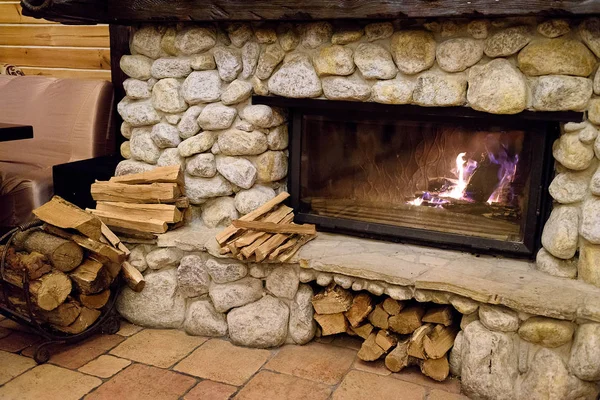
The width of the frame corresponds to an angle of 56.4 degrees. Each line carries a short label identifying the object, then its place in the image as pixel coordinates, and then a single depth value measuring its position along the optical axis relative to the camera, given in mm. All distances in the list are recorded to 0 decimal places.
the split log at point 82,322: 2381
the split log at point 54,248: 2295
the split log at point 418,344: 2205
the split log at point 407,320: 2279
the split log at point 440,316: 2236
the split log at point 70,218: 2332
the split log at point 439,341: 2182
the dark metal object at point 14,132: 2670
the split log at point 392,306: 2299
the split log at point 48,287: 2236
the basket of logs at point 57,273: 2273
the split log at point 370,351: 2305
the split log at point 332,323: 2420
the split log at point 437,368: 2197
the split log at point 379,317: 2335
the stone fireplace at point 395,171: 2055
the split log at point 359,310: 2367
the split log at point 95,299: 2404
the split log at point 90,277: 2322
